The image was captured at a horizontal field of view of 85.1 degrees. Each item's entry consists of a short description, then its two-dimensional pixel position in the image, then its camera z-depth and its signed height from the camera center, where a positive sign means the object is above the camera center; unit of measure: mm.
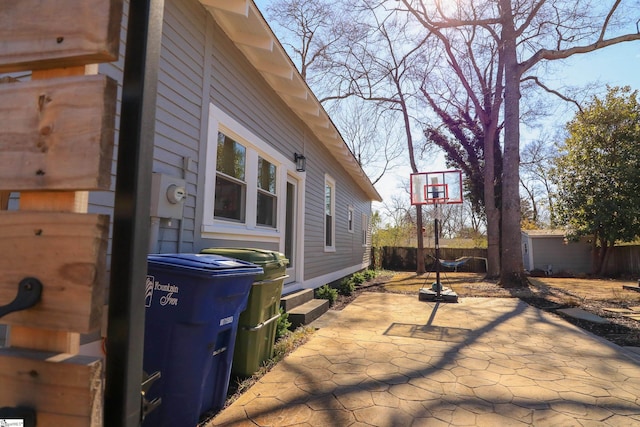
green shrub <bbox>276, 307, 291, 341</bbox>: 4223 -1051
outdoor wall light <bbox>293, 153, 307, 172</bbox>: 6550 +1542
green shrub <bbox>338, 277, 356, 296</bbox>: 9016 -1159
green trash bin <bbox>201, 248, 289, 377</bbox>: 3010 -655
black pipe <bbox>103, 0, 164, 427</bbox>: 661 +23
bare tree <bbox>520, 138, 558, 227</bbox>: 17633 +5001
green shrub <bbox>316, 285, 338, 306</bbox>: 7238 -1059
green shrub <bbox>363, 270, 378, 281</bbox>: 13336 -1203
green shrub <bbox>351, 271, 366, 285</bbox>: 10952 -1129
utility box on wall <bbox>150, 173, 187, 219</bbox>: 2879 +378
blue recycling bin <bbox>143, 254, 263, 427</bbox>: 2123 -555
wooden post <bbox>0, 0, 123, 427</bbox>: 679 +104
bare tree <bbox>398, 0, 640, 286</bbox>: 10039 +5692
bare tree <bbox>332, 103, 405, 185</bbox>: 21442 +6432
